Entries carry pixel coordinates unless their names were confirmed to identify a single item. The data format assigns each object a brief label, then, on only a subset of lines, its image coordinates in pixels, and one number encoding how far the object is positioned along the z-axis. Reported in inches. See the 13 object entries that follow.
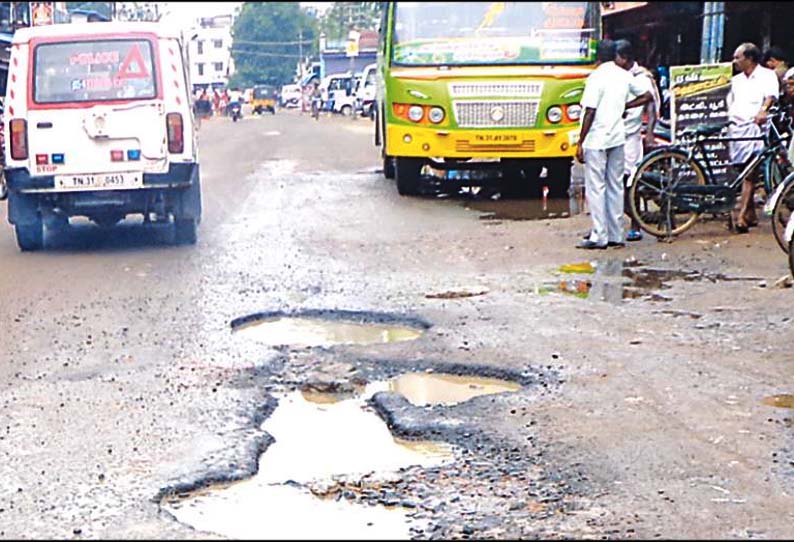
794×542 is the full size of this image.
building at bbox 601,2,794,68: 725.9
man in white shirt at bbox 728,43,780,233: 402.6
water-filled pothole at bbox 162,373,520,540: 128.3
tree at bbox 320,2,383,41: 3075.8
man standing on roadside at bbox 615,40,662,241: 406.3
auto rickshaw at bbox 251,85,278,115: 2541.8
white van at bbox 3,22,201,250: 398.9
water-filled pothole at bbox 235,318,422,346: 272.8
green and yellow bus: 523.8
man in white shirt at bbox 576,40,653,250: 376.2
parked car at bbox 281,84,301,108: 2613.2
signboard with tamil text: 433.1
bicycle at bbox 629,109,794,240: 394.6
